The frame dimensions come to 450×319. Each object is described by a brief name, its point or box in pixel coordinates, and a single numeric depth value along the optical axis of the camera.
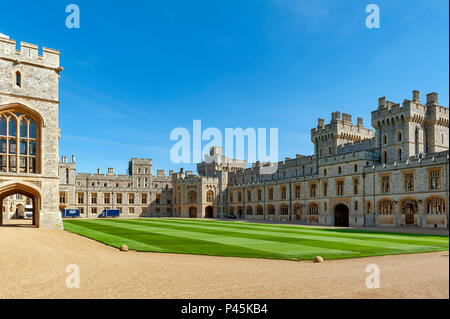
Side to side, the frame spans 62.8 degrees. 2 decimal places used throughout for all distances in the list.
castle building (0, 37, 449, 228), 27.20
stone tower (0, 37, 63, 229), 26.70
